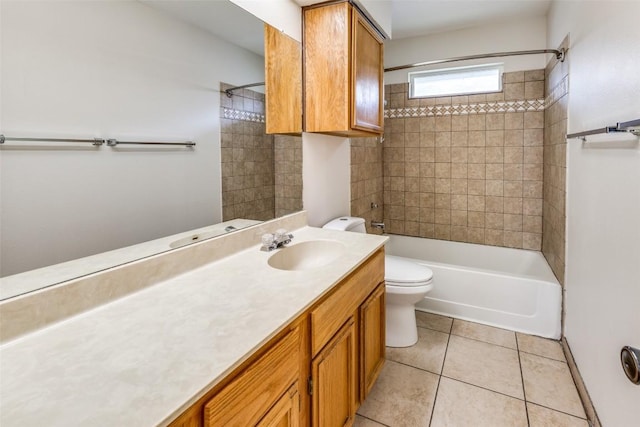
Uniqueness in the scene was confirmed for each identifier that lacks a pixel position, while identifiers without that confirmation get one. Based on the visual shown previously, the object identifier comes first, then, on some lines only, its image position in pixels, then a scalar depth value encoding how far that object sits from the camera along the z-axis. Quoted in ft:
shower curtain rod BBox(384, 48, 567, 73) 7.44
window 10.30
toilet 6.89
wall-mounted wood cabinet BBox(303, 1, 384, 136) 5.90
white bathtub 7.47
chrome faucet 5.01
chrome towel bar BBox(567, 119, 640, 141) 3.24
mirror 2.65
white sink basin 5.16
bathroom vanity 1.97
